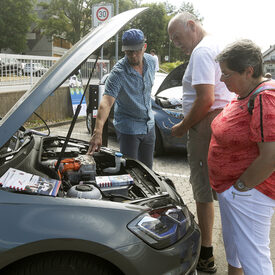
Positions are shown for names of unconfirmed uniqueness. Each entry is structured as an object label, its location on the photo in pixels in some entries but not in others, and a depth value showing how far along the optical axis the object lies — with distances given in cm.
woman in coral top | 178
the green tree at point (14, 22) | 4453
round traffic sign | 827
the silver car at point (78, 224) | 171
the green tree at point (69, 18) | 4900
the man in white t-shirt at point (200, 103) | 256
